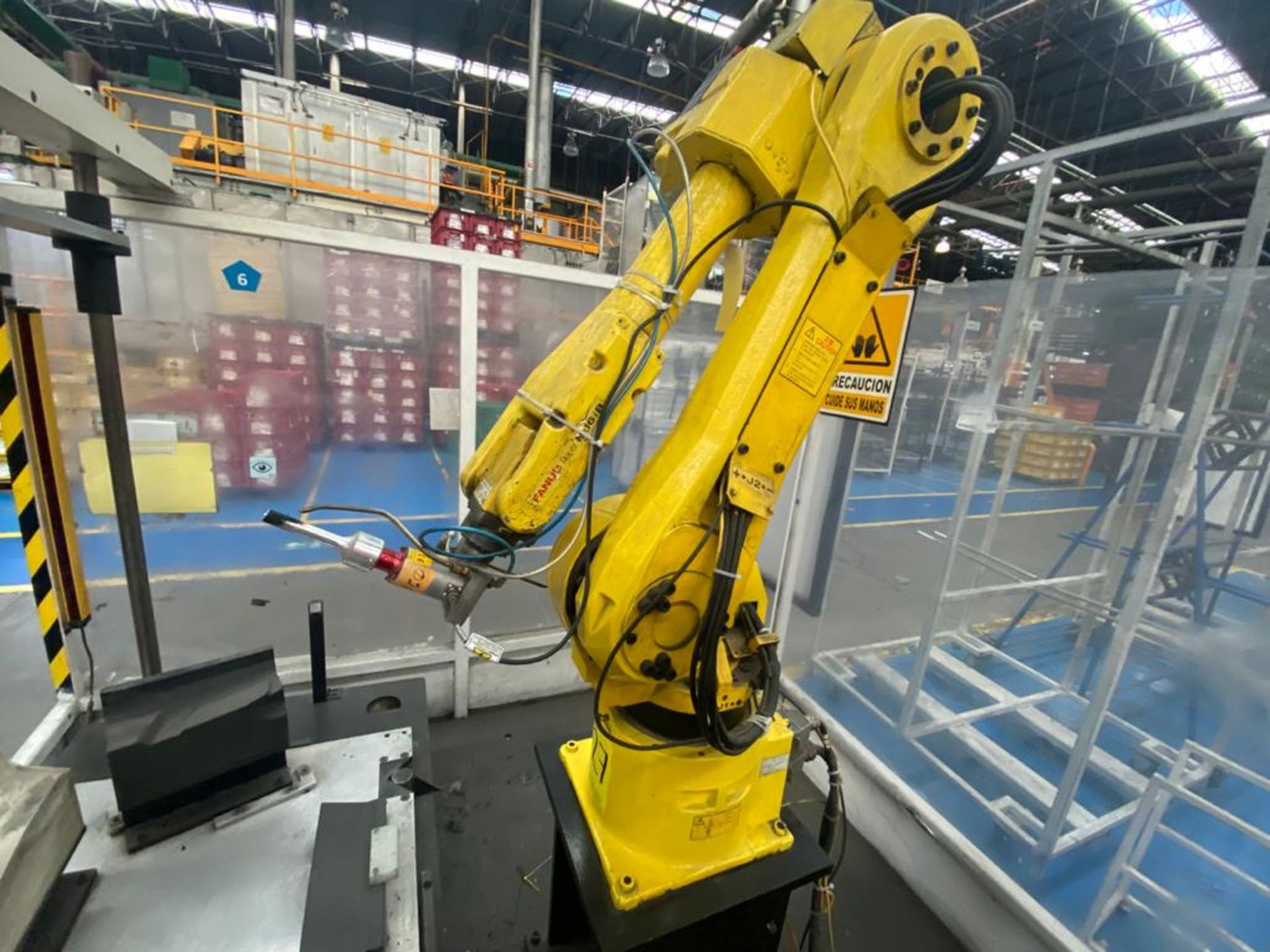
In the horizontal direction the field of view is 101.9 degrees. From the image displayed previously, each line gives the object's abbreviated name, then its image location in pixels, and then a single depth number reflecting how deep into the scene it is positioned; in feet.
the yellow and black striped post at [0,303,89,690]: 5.95
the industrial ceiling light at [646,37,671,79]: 27.04
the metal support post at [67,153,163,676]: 5.37
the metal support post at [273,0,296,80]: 25.26
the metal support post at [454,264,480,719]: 8.05
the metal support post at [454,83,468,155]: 36.62
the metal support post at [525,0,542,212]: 26.78
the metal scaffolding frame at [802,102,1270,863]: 5.90
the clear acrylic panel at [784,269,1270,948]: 6.53
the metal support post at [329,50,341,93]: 30.01
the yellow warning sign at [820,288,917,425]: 7.34
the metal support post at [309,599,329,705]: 6.37
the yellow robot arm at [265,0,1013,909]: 3.55
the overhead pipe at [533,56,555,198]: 31.35
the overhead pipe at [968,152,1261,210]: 12.99
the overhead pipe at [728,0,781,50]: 3.88
